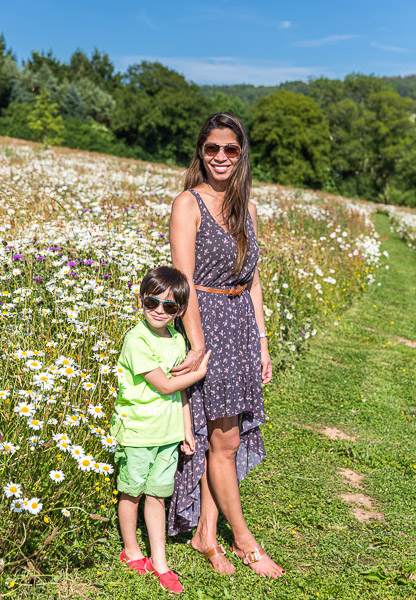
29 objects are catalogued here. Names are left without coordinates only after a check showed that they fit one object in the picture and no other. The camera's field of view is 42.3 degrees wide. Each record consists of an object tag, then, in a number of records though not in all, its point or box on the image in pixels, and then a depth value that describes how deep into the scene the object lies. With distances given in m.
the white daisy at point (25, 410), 2.20
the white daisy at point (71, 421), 2.50
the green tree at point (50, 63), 75.99
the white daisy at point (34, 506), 2.04
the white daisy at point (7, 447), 2.17
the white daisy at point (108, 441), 2.45
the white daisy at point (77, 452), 2.32
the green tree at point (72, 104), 56.06
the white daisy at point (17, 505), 2.06
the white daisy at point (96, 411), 2.64
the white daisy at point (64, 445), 2.35
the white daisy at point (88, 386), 2.81
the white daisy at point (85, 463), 2.28
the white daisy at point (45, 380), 2.42
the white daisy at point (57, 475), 2.14
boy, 2.48
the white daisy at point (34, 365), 2.50
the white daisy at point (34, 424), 2.20
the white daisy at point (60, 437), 2.34
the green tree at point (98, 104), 61.56
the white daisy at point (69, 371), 2.61
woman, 2.63
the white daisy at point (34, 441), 2.23
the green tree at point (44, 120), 32.97
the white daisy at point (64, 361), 2.66
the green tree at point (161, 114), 51.88
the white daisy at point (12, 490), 2.05
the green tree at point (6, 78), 55.44
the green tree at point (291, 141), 53.66
